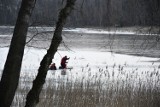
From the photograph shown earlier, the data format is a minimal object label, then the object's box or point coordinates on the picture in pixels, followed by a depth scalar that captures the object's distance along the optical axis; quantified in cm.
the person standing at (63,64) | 4152
